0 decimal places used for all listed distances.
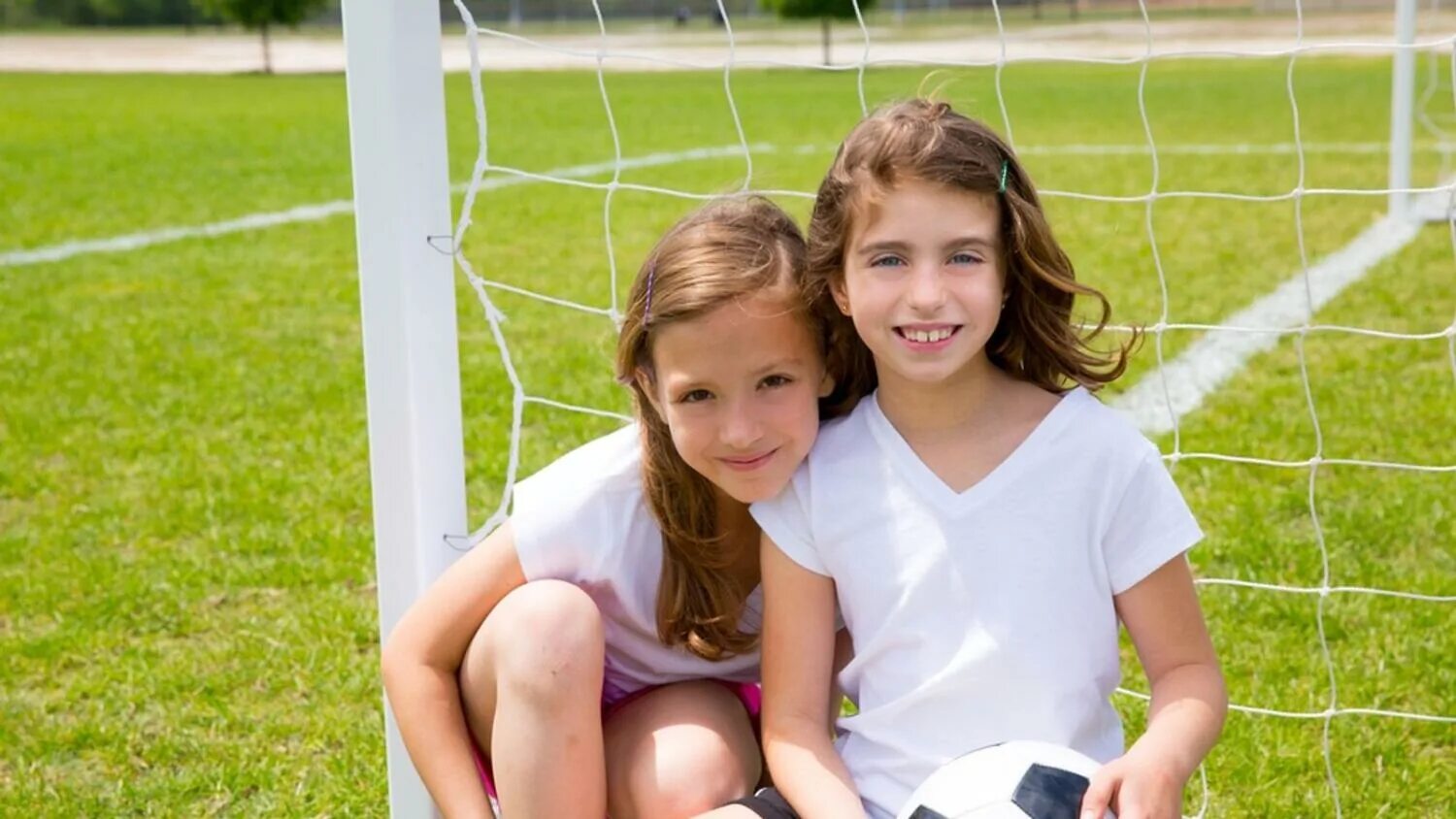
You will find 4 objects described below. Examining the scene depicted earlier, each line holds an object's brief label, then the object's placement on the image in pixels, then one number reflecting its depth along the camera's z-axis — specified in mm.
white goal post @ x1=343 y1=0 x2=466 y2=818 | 1895
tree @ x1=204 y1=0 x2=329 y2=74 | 34188
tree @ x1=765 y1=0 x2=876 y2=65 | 35500
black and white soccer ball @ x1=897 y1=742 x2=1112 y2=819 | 1506
